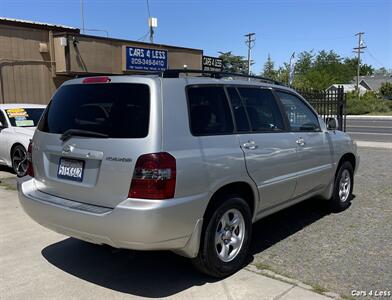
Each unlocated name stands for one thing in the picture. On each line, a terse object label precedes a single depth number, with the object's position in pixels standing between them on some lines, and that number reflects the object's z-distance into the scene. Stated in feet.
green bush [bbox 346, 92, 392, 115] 150.41
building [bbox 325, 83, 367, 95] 292.61
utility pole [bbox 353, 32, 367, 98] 241.55
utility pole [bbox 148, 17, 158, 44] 73.26
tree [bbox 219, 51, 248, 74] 218.38
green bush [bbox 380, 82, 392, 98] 215.31
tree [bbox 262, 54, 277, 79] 283.59
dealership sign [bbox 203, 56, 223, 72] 72.30
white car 30.40
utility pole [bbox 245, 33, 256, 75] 206.08
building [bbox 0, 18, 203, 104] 49.24
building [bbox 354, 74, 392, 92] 312.83
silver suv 11.51
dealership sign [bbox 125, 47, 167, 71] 58.34
